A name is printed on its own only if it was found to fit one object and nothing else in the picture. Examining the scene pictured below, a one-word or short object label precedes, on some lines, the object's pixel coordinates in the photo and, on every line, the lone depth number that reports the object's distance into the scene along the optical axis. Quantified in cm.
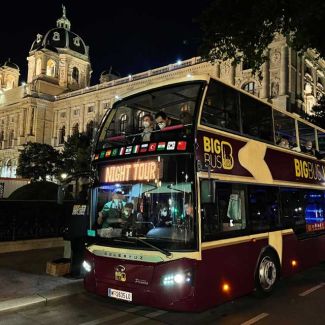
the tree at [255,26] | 900
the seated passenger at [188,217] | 539
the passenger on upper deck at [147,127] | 614
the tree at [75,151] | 4484
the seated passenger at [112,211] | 614
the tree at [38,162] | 5497
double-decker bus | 541
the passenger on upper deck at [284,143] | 819
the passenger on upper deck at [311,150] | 958
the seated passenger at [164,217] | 558
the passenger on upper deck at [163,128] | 579
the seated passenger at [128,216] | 591
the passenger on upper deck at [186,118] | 587
